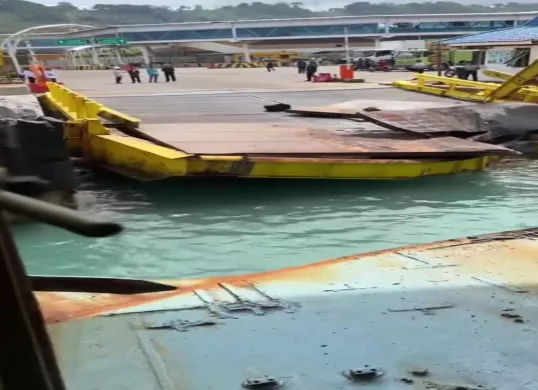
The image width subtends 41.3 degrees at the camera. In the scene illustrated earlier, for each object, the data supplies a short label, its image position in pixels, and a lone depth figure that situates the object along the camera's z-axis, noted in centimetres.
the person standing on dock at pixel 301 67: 3938
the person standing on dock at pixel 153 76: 3244
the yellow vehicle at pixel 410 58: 4575
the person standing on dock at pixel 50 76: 2534
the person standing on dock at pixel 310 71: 3094
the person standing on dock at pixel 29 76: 2128
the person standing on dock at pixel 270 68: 4485
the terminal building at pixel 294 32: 6500
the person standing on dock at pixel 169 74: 3234
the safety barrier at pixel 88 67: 5323
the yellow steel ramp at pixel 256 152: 816
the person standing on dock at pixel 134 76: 3206
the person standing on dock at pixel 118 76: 3104
